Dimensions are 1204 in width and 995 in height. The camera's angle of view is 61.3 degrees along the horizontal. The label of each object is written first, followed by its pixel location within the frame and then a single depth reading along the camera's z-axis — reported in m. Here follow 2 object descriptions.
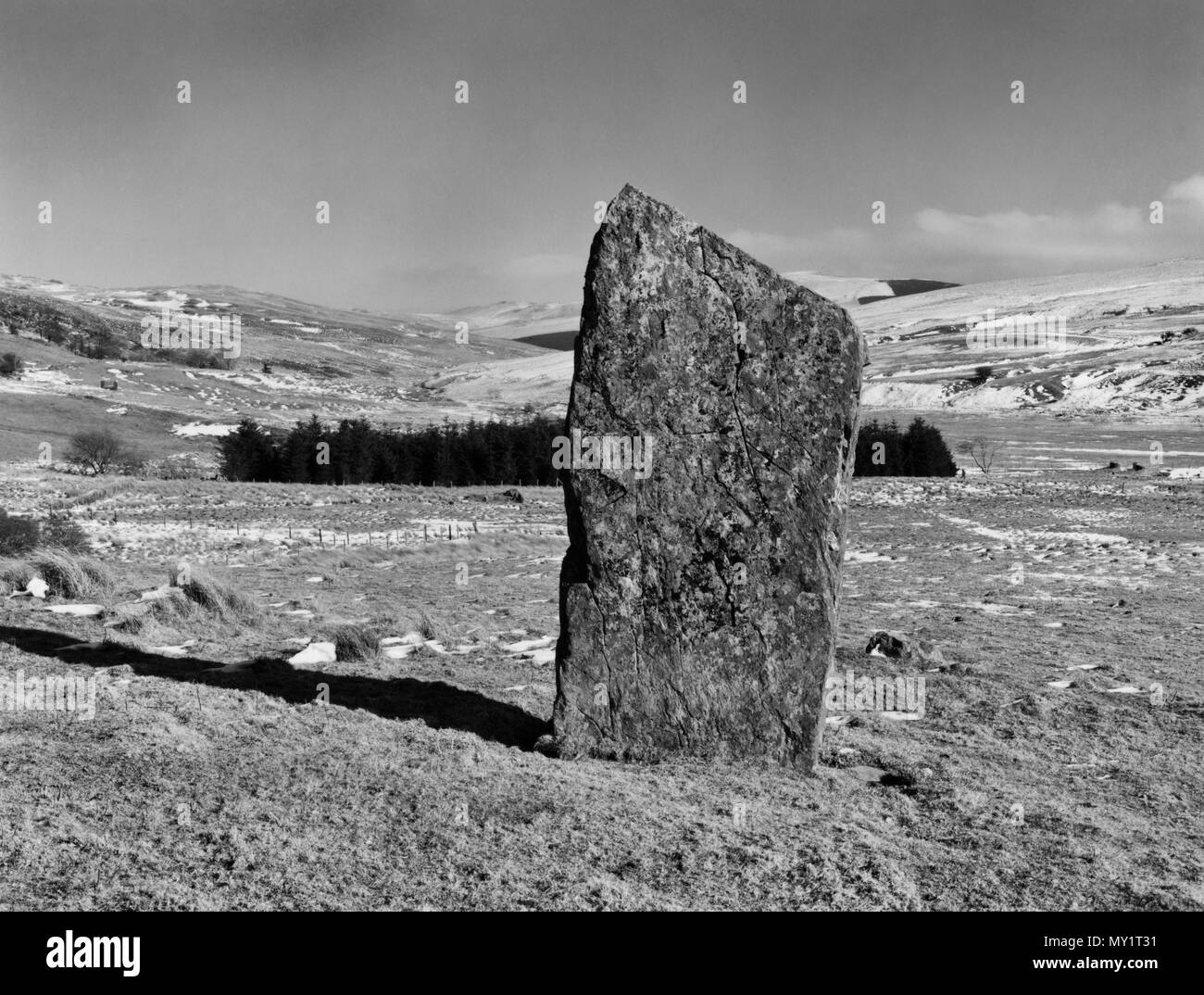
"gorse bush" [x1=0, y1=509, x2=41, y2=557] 17.64
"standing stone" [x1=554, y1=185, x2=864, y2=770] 7.65
